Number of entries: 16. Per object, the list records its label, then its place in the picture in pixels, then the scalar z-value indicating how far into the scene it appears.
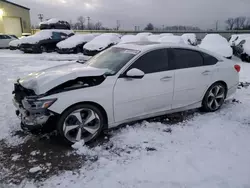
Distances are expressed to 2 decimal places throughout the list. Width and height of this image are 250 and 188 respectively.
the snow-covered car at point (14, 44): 16.44
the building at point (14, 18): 28.61
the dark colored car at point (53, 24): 21.92
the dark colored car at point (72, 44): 15.61
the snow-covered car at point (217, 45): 10.85
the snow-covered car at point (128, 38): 14.44
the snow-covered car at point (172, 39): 12.58
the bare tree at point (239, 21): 59.76
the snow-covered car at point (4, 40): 19.09
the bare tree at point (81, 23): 77.65
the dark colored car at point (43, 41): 15.64
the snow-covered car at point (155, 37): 13.98
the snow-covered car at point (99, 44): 13.80
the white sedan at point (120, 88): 3.16
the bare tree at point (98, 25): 77.75
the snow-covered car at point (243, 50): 11.36
